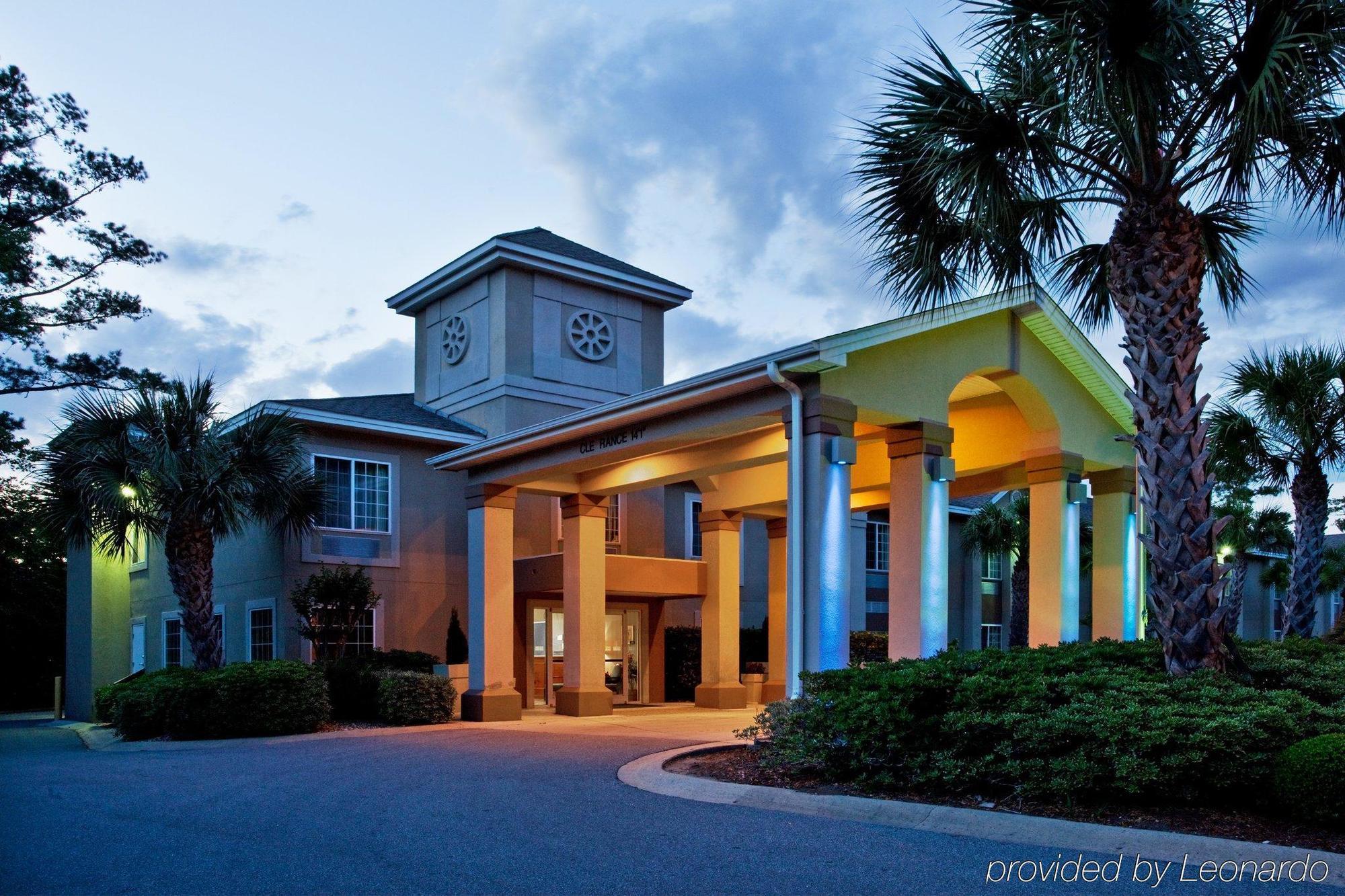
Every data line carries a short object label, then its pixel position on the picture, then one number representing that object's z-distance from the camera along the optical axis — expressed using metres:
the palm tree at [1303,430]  16.17
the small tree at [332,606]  19.36
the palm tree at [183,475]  17.36
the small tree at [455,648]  20.94
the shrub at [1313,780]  7.30
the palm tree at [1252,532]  32.50
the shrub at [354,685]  18.25
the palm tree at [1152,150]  8.75
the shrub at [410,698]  17.58
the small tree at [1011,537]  30.22
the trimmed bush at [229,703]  16.14
